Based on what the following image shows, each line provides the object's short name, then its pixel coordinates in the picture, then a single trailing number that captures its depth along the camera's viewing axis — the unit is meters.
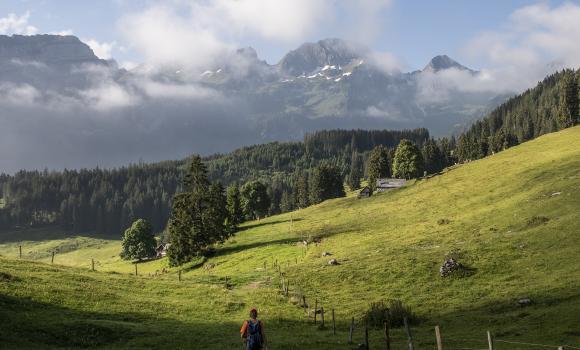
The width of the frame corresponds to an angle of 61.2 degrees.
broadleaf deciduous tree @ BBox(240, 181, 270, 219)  150.00
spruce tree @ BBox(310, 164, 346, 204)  180.62
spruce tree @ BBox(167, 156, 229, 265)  96.31
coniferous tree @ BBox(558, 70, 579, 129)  141.62
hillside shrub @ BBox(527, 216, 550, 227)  61.06
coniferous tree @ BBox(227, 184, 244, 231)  131.88
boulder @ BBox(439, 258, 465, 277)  51.08
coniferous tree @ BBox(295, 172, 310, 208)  195.50
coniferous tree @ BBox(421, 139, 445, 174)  189.00
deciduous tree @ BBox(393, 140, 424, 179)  152.88
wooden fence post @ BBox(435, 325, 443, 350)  20.95
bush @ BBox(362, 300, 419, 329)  38.00
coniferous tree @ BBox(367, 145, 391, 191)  167.75
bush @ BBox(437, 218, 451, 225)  78.12
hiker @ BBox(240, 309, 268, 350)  23.52
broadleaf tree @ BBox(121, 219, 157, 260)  140.25
